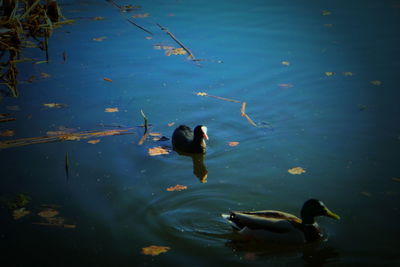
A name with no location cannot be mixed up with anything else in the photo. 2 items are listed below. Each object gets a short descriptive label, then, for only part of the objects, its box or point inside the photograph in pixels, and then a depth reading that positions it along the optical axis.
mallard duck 4.71
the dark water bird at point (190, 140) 6.72
